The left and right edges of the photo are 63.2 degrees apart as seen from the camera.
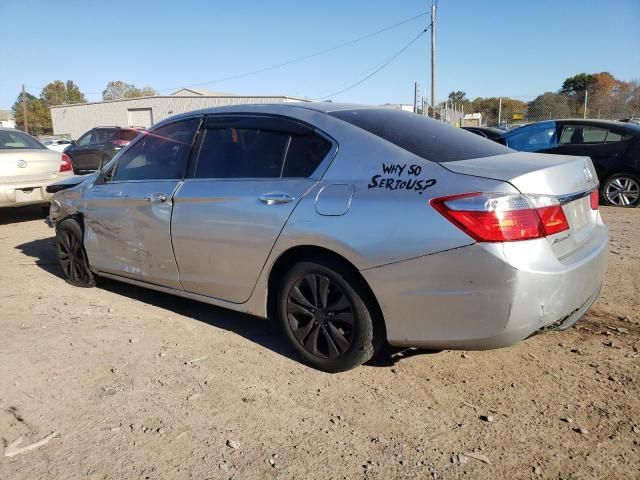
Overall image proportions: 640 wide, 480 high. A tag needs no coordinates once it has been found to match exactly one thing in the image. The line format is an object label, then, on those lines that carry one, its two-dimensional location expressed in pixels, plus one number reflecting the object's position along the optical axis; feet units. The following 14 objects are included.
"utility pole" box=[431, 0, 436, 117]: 83.10
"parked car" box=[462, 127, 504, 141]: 42.04
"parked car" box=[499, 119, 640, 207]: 28.27
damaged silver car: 8.14
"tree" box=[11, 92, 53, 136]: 253.44
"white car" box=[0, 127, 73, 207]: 24.56
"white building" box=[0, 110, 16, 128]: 241.53
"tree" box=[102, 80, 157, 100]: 309.22
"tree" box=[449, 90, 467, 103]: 268.33
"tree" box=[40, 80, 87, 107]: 296.30
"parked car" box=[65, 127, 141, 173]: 50.11
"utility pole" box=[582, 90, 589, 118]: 66.97
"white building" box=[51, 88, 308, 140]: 135.38
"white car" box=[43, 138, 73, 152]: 112.02
